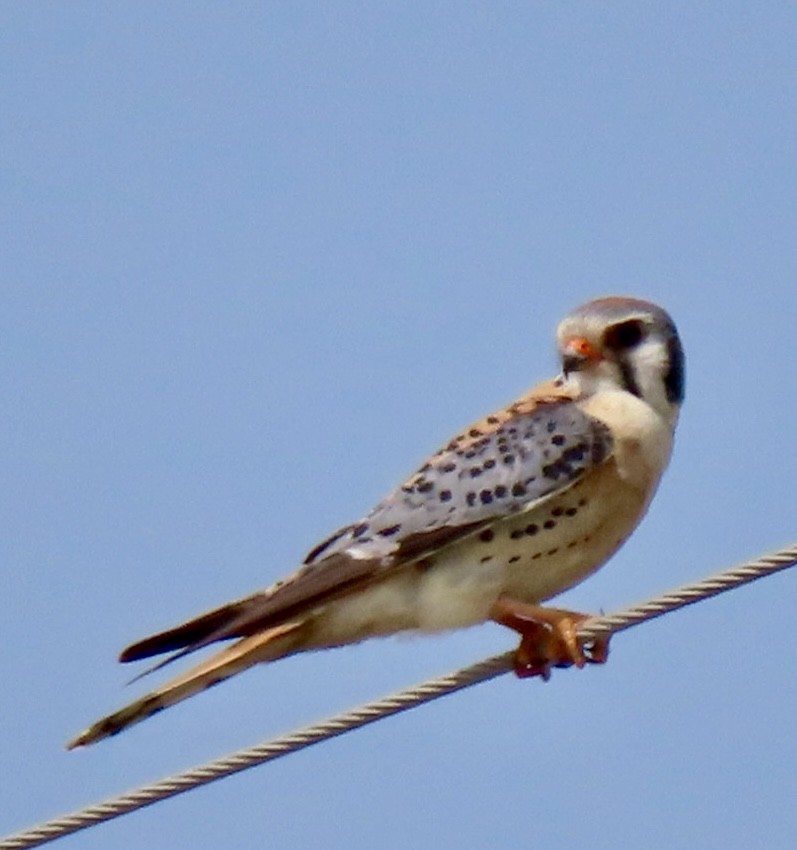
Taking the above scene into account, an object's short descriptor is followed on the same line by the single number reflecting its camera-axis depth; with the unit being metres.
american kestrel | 15.23
